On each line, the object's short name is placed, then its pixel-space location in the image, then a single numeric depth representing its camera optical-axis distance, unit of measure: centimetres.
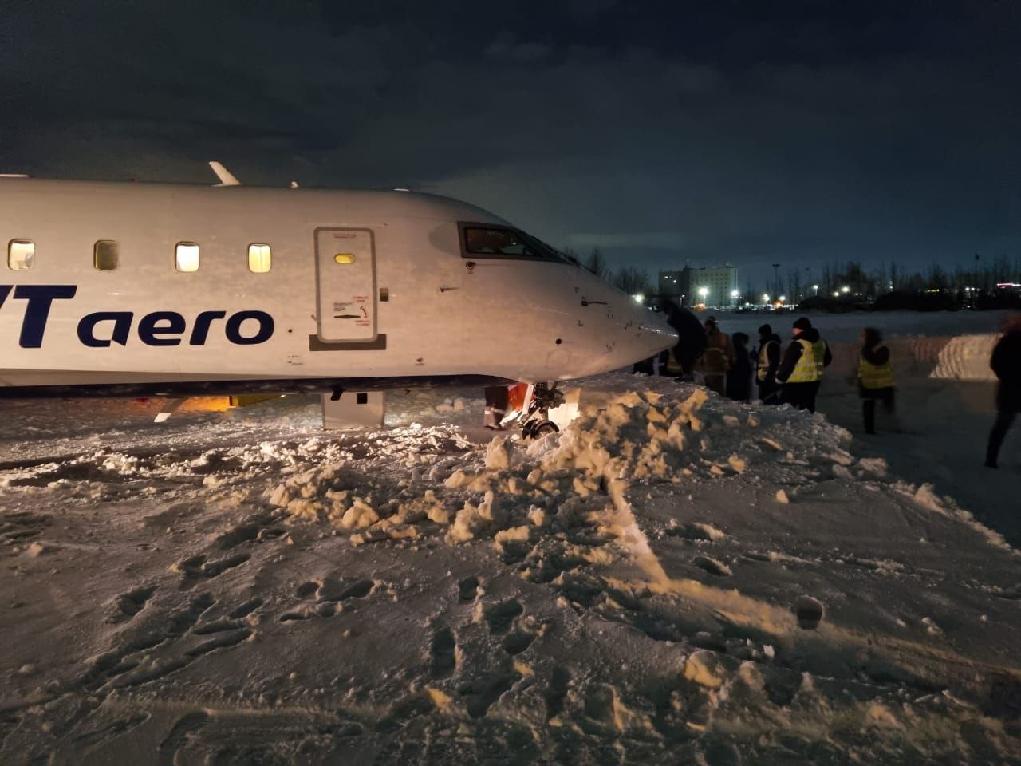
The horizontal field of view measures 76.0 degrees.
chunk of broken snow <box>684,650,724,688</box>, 322
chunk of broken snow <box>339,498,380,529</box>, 563
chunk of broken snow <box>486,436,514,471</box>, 720
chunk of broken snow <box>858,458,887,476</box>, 630
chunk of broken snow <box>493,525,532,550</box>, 511
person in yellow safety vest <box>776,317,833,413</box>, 978
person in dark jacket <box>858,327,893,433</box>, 980
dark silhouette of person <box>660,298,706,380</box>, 1379
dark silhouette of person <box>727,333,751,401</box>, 1250
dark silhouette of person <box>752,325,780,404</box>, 1119
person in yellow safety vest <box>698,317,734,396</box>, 1241
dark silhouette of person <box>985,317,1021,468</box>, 774
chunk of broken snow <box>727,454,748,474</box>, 648
